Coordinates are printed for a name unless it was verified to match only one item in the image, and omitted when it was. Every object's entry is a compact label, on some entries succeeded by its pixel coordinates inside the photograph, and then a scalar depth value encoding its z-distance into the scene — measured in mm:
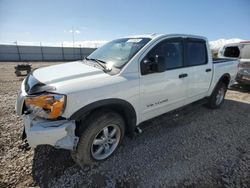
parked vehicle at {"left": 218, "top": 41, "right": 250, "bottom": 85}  6574
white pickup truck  2039
